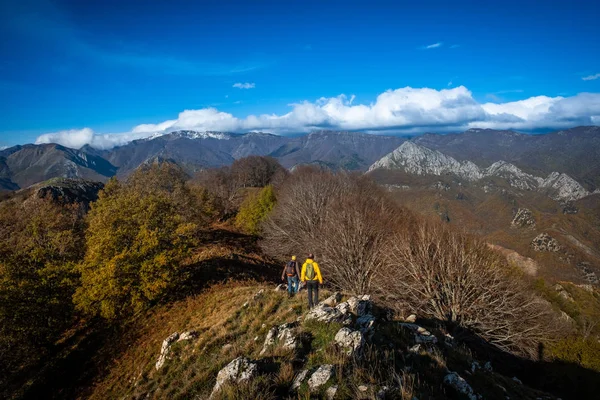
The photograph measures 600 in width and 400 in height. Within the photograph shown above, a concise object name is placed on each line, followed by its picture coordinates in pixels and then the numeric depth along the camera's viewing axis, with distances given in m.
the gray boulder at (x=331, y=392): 6.61
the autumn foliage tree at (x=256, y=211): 48.57
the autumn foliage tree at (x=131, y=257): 19.64
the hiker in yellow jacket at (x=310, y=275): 13.78
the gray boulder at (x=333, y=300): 13.67
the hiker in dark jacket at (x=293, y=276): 16.17
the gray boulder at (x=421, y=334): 11.17
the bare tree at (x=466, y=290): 20.14
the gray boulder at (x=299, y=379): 7.11
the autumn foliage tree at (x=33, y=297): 18.67
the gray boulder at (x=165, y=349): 13.52
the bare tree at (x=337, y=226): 28.45
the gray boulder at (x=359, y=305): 12.88
